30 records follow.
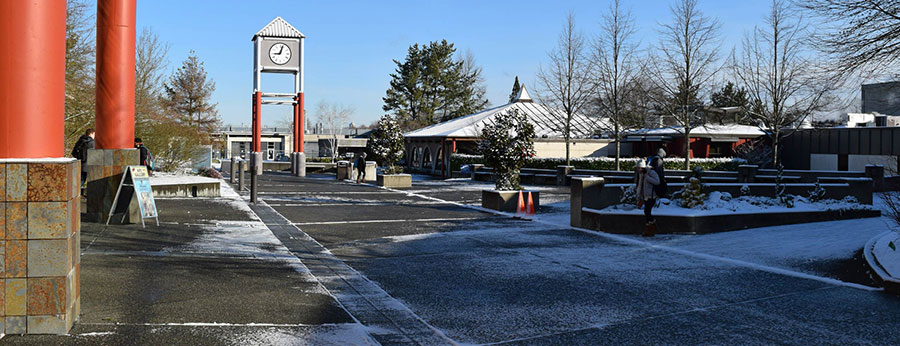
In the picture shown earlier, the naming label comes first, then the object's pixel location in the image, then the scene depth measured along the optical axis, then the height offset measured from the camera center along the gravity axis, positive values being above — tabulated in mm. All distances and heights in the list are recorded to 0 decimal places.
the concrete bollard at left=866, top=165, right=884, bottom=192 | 23484 -184
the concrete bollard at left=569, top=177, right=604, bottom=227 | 13672 -554
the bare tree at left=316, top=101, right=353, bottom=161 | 96012 +4909
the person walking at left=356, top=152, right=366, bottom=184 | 29947 -224
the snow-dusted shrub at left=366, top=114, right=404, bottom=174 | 30172 +808
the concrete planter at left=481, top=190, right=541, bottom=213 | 17484 -889
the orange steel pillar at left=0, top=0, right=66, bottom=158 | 5148 +625
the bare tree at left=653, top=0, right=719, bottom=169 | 31719 +3975
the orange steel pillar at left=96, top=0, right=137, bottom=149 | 11953 +1534
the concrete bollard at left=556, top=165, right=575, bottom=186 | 30453 -419
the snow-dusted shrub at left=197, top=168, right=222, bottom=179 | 28156 -492
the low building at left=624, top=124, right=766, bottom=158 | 42656 +1784
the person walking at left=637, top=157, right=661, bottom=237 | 12304 -471
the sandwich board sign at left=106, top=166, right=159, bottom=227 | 11719 -543
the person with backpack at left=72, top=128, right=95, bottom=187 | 14320 +276
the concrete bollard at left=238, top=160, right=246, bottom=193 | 23706 -443
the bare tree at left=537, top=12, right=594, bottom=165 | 37625 +4192
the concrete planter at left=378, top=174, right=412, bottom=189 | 27875 -712
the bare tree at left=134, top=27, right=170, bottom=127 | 26312 +2898
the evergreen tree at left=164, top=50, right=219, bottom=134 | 65000 +6436
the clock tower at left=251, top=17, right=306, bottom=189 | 37375 +5506
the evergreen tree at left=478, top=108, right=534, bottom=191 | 18438 +476
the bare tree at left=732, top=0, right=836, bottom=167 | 29266 +3107
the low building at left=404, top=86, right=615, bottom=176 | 40156 +1636
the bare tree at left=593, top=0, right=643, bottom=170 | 35500 +4048
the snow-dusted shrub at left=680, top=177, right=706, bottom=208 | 13602 -547
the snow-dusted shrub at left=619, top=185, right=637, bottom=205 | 13992 -599
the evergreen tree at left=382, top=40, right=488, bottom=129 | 74438 +8187
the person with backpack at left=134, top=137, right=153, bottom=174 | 18250 +210
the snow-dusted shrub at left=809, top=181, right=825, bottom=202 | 15374 -557
